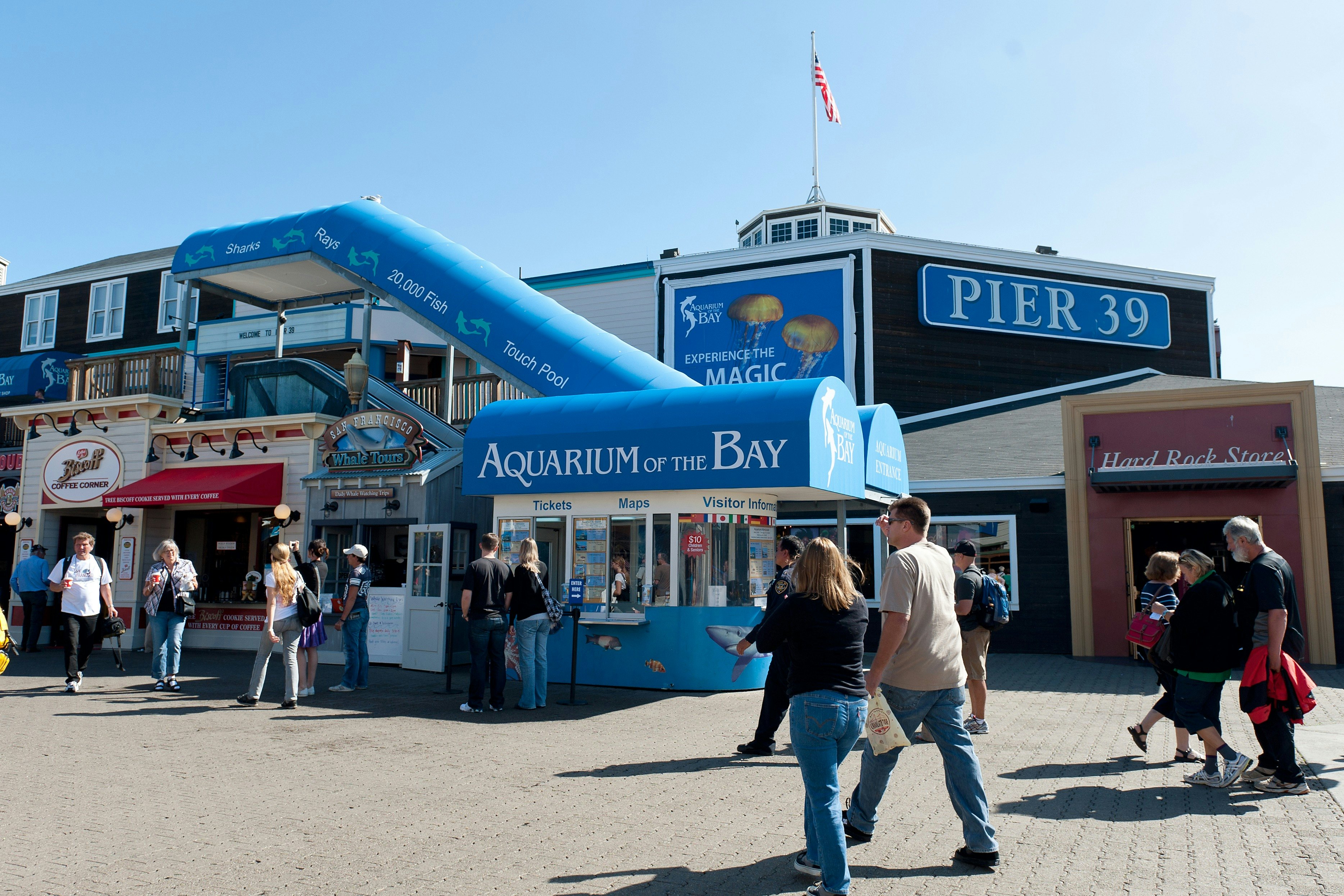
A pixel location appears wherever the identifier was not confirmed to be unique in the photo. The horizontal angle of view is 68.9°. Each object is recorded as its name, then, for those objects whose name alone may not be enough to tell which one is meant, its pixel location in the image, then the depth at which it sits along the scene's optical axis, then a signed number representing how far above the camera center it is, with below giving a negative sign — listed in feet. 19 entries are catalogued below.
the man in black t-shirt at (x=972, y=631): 27.07 -1.91
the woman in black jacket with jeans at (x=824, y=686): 14.48 -1.89
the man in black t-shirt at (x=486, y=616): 31.58 -1.80
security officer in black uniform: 25.14 -3.62
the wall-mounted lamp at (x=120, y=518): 53.01 +2.14
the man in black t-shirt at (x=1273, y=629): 21.17 -1.37
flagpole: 89.56 +36.25
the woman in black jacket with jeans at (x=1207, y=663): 21.67 -2.16
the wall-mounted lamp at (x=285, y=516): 49.62 +2.18
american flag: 88.99 +42.41
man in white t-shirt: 35.29 -1.76
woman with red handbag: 24.85 -1.15
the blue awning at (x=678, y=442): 32.48 +4.21
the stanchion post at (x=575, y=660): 32.78 -3.35
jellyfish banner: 68.23 +16.69
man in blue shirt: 50.06 -1.86
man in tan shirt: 15.92 -1.69
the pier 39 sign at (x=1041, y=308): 68.59 +18.18
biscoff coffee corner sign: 55.06 +4.84
